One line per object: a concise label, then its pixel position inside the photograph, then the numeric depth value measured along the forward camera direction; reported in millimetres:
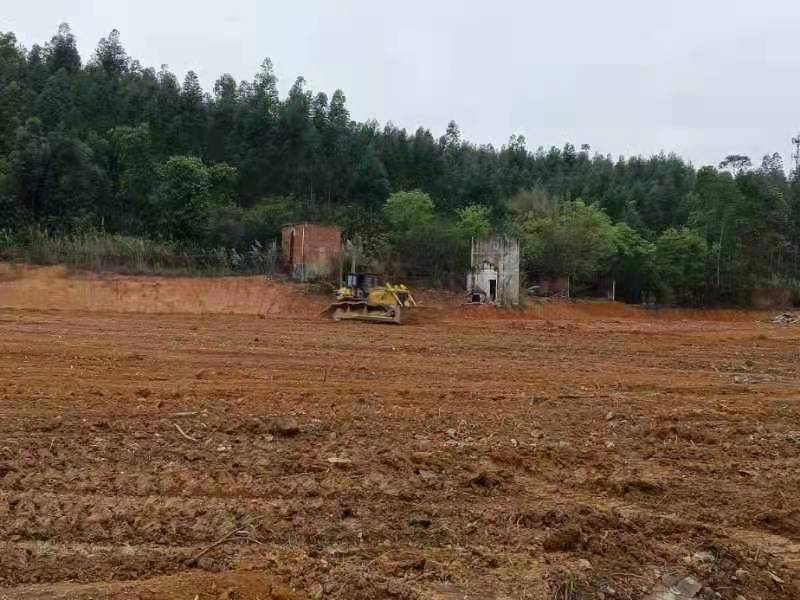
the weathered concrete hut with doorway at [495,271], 35156
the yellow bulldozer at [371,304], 26039
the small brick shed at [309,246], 35250
